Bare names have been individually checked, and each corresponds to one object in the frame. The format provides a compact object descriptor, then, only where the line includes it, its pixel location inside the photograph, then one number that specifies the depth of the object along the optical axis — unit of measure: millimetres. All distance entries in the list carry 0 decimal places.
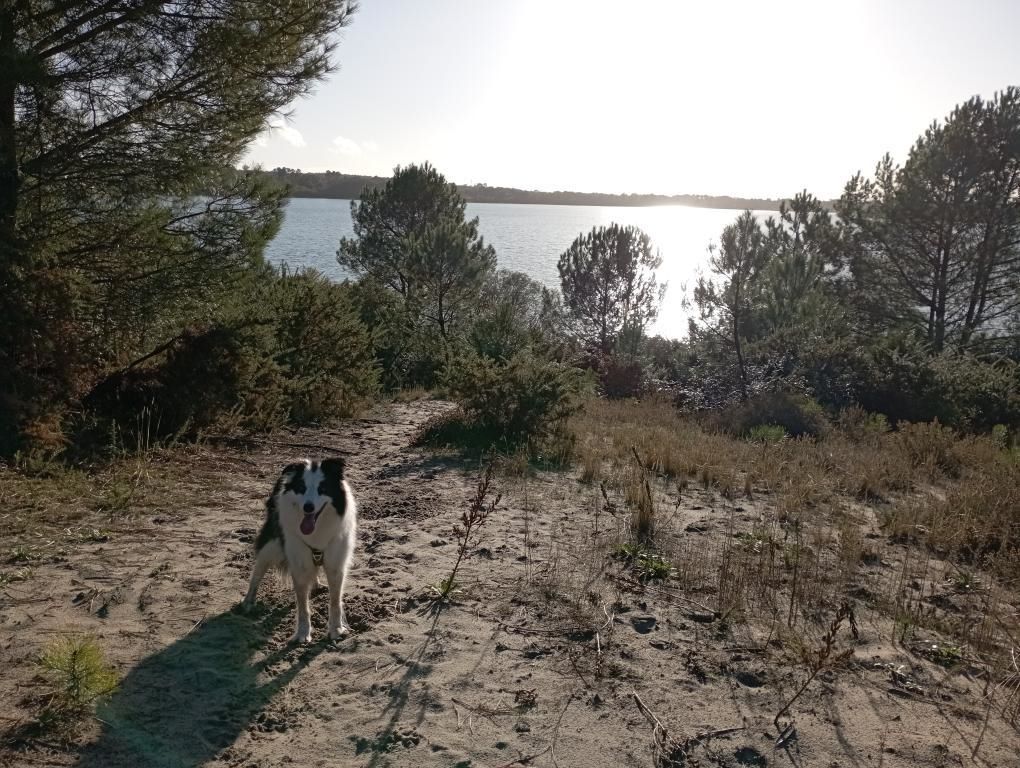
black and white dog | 4090
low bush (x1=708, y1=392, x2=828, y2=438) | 15695
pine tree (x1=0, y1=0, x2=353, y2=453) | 6965
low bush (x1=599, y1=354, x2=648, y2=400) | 22297
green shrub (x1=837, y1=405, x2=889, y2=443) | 13460
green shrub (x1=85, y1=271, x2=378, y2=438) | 8430
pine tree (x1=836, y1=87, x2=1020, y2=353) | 20156
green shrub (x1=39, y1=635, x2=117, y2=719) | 3174
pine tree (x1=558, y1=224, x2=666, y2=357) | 32656
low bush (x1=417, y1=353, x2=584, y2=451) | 9805
